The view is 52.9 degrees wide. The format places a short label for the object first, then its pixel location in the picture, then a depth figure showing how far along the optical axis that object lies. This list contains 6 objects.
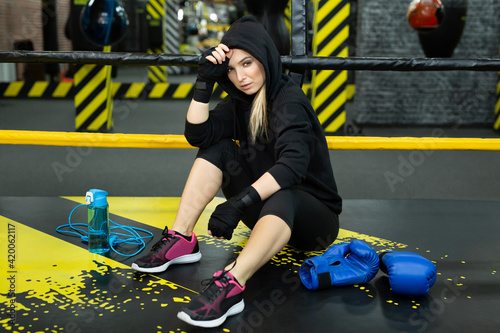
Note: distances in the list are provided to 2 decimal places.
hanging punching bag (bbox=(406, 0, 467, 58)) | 3.72
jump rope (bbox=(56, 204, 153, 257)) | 1.81
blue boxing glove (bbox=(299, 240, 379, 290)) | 1.49
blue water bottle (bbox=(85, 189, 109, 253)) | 1.73
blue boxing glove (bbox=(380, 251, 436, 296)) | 1.42
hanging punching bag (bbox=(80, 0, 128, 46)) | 3.85
